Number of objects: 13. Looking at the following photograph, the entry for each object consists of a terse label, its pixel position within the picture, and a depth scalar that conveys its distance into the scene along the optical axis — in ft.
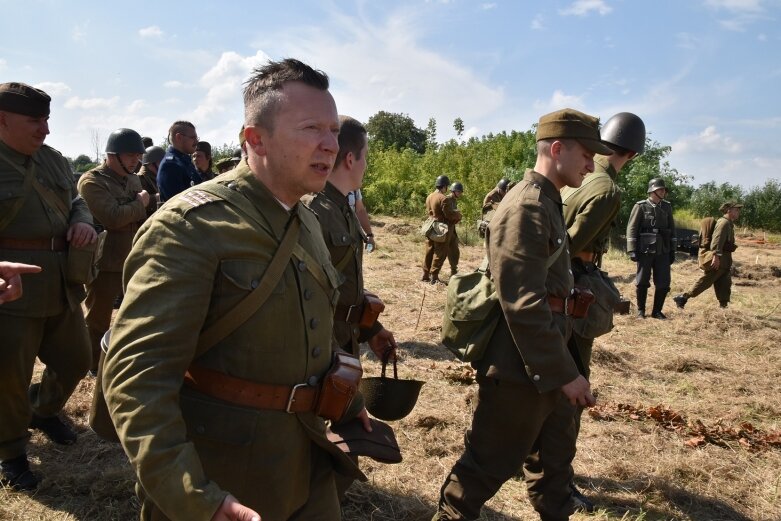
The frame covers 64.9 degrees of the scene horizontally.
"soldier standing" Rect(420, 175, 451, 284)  40.98
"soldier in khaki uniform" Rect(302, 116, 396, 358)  10.43
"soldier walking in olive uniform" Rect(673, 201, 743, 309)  35.04
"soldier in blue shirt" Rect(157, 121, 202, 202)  19.35
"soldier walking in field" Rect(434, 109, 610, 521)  9.39
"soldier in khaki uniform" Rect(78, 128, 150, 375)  17.66
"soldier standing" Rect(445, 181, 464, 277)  41.94
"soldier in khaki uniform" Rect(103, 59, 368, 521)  5.09
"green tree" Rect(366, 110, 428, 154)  205.35
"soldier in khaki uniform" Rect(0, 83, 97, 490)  12.00
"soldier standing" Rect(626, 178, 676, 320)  32.68
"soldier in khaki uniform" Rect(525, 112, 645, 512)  12.09
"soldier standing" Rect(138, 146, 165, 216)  21.99
